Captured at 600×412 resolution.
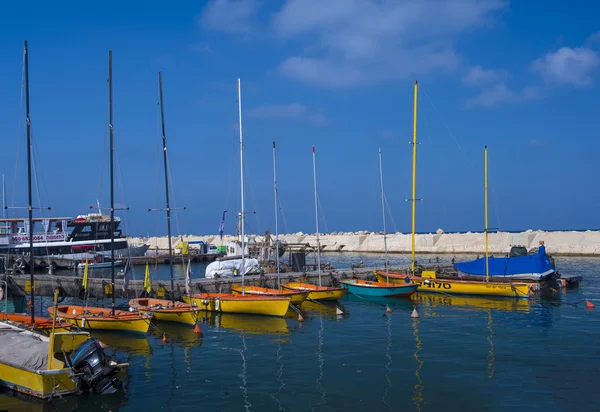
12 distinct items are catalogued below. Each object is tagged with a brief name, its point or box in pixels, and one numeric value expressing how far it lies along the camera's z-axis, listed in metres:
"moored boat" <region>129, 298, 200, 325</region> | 27.03
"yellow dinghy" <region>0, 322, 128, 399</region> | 15.53
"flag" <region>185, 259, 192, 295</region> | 31.75
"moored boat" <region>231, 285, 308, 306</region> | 33.12
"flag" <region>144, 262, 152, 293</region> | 29.98
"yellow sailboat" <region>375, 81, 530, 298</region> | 36.28
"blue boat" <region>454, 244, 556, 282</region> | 39.25
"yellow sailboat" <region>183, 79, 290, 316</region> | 30.05
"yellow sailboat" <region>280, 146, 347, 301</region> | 35.91
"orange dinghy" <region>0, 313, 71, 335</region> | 21.91
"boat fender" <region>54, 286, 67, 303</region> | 40.90
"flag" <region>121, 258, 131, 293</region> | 28.92
